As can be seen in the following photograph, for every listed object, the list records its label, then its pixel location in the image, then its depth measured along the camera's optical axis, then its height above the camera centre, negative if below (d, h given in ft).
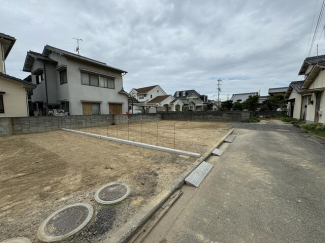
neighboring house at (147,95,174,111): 92.41 +5.34
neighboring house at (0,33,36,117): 24.99 +3.07
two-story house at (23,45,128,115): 34.47 +6.83
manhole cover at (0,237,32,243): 4.42 -3.95
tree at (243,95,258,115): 60.81 +2.62
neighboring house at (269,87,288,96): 105.19 +14.50
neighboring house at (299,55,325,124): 28.02 +3.20
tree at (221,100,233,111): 71.40 +2.45
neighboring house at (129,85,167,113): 98.23 +11.75
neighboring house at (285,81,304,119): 43.09 +3.03
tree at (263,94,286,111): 65.14 +3.43
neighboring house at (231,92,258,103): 124.26 +12.33
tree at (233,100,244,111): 67.15 +1.81
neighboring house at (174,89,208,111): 108.58 +7.03
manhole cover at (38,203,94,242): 4.67 -3.97
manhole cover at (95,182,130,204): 6.47 -3.96
